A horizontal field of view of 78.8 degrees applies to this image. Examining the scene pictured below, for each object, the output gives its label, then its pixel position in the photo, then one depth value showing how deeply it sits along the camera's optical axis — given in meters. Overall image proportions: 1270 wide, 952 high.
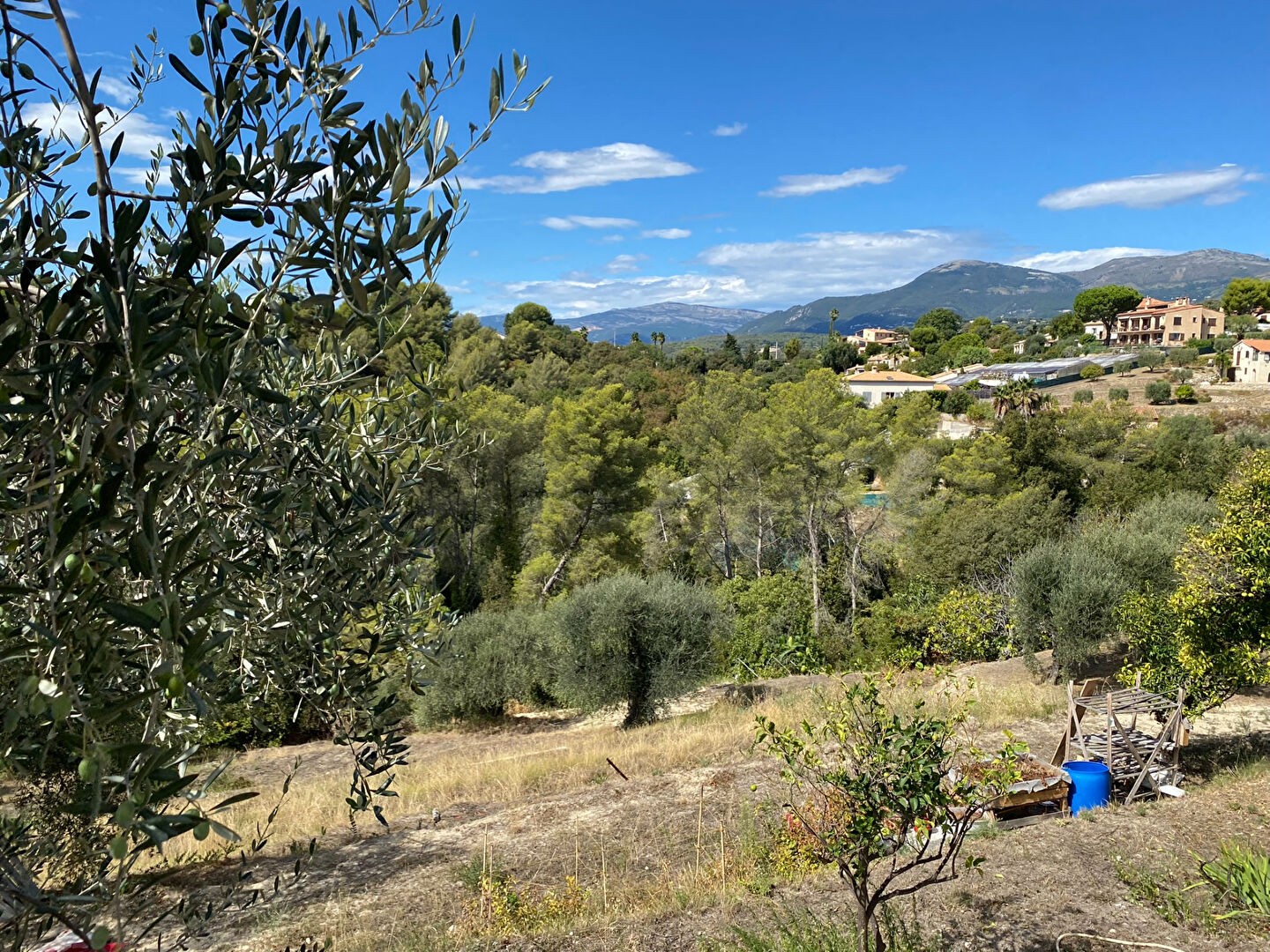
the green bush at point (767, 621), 19.91
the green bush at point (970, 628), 16.88
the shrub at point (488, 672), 16.05
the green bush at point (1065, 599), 13.00
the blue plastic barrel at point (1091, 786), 7.42
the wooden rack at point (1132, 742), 7.70
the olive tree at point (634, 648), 14.56
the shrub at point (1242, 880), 4.91
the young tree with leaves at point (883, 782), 3.69
